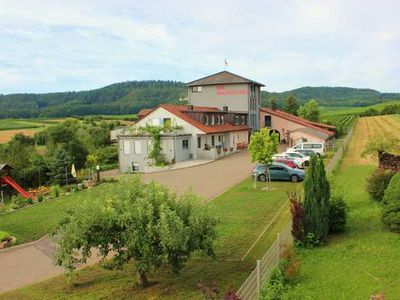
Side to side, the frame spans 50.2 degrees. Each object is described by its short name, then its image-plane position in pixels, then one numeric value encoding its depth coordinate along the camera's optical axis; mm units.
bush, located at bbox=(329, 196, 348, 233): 15102
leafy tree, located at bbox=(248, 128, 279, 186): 25172
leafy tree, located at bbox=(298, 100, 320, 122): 74638
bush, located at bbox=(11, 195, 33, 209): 28400
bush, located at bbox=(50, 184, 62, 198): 31127
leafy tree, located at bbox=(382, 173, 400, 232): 14445
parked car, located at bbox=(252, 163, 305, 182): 28094
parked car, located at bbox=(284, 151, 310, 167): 34000
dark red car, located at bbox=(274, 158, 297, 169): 29512
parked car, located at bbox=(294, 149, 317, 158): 36375
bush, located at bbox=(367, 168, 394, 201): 19188
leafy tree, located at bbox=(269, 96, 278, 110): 71925
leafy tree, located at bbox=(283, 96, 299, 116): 84369
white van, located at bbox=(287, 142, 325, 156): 39328
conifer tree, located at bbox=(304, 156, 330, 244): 13969
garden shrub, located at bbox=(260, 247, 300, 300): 9391
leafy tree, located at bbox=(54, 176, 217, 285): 10539
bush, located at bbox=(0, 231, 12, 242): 18461
